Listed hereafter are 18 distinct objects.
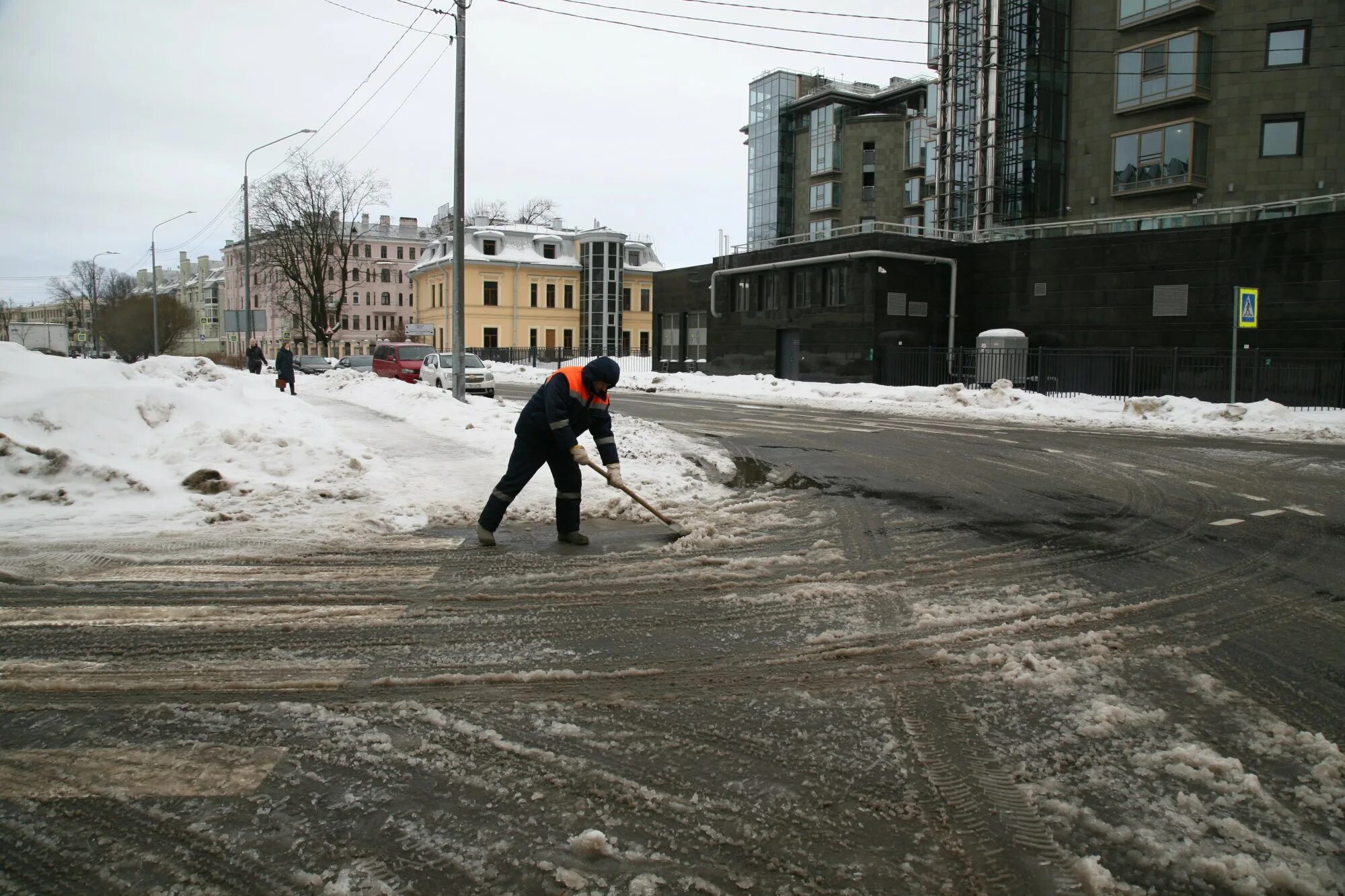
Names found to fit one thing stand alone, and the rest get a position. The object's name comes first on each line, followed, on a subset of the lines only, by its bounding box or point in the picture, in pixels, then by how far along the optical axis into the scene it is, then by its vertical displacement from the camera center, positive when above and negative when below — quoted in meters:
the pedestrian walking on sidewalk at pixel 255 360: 33.53 +0.61
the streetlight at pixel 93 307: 68.00 +5.25
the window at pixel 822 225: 62.03 +10.87
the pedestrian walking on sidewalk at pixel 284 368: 25.23 +0.21
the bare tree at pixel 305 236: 56.41 +8.92
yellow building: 69.81 +6.88
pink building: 101.75 +10.17
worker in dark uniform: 7.32 -0.50
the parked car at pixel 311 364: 51.09 +0.65
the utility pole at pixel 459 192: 18.19 +3.79
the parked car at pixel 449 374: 28.23 +0.12
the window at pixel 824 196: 62.72 +12.92
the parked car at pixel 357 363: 47.75 +0.72
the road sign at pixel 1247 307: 20.69 +1.80
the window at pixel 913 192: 59.64 +12.58
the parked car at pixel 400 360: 33.47 +0.64
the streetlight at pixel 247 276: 36.09 +4.07
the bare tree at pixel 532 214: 94.31 +17.06
